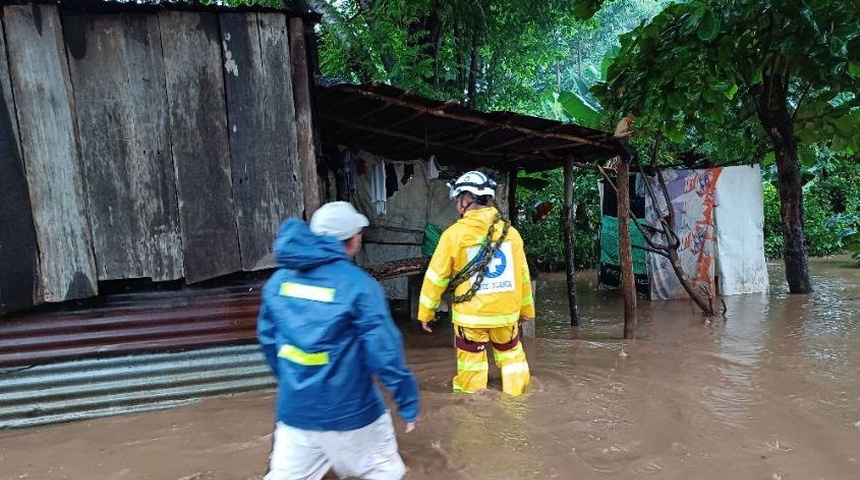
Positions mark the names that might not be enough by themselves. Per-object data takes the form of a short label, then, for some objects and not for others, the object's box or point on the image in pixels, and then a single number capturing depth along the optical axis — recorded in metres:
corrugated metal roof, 5.38
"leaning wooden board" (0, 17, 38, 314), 4.03
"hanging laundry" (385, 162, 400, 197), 8.91
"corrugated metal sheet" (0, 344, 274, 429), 4.05
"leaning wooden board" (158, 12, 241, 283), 4.34
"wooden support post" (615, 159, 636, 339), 7.16
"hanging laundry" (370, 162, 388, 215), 8.60
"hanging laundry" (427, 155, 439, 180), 8.75
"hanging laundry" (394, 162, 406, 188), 8.99
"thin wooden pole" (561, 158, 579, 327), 8.15
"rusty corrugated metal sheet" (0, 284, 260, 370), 4.12
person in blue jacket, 2.38
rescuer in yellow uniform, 4.37
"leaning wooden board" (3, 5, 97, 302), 4.05
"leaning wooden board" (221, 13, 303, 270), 4.46
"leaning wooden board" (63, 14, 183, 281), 4.20
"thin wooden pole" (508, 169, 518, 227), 9.73
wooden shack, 4.07
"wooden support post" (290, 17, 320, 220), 4.63
